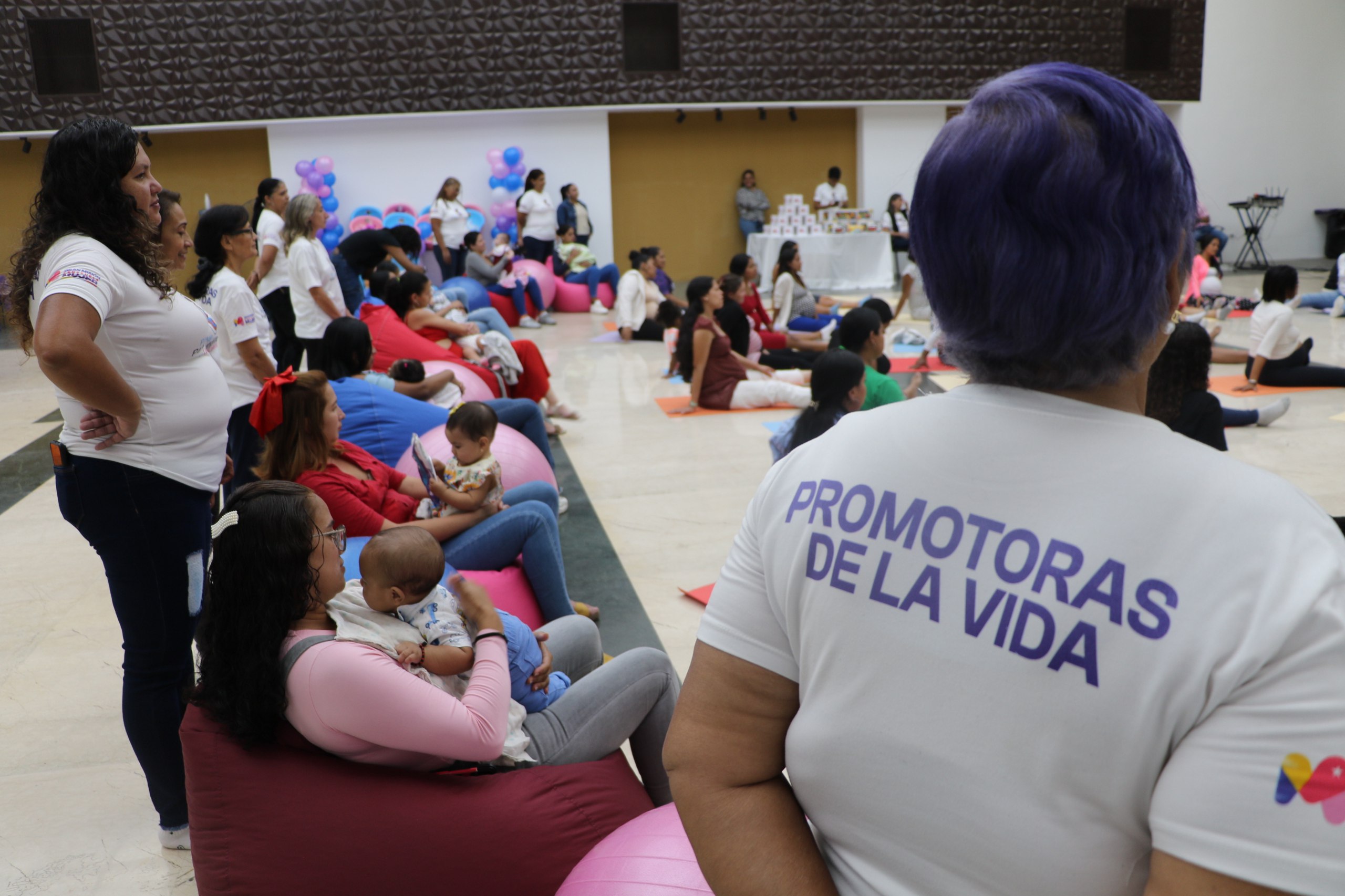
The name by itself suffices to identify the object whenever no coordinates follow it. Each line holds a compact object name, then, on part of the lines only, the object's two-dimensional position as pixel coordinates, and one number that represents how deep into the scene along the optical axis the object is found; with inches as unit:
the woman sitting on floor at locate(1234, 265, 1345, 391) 261.9
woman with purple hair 26.4
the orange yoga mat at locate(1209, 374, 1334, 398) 273.7
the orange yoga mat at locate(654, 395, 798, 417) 270.4
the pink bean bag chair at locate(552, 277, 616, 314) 482.9
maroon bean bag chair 70.7
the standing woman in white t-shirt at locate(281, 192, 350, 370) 207.6
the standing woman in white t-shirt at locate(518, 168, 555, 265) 508.4
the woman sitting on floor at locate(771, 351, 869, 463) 152.0
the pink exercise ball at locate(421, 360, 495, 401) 211.6
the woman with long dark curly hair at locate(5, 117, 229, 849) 84.0
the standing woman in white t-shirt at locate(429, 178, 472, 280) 503.5
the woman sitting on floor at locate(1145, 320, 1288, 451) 145.6
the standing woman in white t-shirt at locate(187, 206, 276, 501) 142.5
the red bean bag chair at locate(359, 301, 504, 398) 216.5
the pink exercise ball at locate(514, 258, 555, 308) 454.6
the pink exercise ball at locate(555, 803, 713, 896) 56.1
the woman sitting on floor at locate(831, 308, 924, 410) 182.1
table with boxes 514.0
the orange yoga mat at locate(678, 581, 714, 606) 147.8
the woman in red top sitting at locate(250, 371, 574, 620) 116.2
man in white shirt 586.9
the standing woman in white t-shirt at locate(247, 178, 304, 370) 219.9
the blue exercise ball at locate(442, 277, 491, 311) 371.2
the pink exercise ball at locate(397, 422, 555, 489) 151.9
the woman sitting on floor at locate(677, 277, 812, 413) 267.0
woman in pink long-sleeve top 68.7
